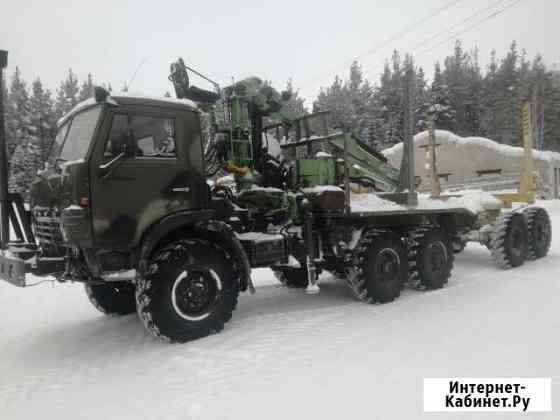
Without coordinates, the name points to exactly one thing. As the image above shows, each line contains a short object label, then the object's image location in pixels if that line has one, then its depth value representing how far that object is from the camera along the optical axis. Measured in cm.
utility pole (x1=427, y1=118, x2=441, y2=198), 1162
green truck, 491
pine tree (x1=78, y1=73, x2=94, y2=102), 6694
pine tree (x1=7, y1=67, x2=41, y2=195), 4203
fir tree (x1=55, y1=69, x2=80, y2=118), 6588
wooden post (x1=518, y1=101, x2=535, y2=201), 1062
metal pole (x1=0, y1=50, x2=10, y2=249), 520
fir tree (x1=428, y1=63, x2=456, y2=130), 4975
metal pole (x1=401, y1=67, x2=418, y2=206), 786
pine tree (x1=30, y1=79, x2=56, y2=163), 4897
